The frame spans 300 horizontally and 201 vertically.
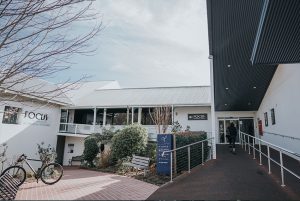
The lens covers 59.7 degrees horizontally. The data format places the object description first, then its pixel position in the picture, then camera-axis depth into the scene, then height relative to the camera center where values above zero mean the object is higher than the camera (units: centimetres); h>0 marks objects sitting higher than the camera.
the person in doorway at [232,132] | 1551 +53
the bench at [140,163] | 1066 -97
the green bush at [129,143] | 1427 -23
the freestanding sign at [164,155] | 1011 -56
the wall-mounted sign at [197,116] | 2194 +202
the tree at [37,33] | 394 +168
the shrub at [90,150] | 1684 -78
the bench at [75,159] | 2182 -178
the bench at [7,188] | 613 -129
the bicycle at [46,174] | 834 -130
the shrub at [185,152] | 1081 -54
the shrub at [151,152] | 1415 -71
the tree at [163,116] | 1875 +172
